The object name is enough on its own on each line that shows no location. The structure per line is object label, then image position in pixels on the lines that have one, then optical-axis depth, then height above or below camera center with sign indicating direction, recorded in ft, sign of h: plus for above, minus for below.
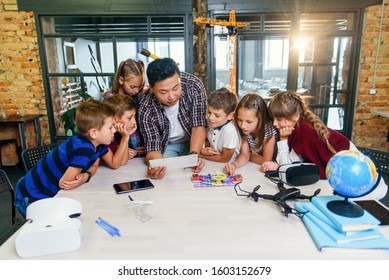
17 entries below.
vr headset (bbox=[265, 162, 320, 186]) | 4.42 -1.52
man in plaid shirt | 5.85 -0.88
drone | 3.59 -1.63
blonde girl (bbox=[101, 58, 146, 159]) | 6.33 -0.25
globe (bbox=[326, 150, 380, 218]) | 2.93 -1.05
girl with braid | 4.91 -1.09
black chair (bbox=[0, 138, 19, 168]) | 12.63 -2.83
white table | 2.90 -1.73
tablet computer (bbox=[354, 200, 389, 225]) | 3.32 -1.63
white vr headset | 2.83 -1.49
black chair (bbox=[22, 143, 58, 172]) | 5.97 -1.65
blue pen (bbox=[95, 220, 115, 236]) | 3.27 -1.71
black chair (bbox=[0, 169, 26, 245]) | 5.12 -2.69
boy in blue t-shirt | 4.58 -1.34
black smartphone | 4.44 -1.71
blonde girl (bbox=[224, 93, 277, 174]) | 5.50 -1.09
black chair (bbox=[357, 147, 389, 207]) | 5.53 -1.62
